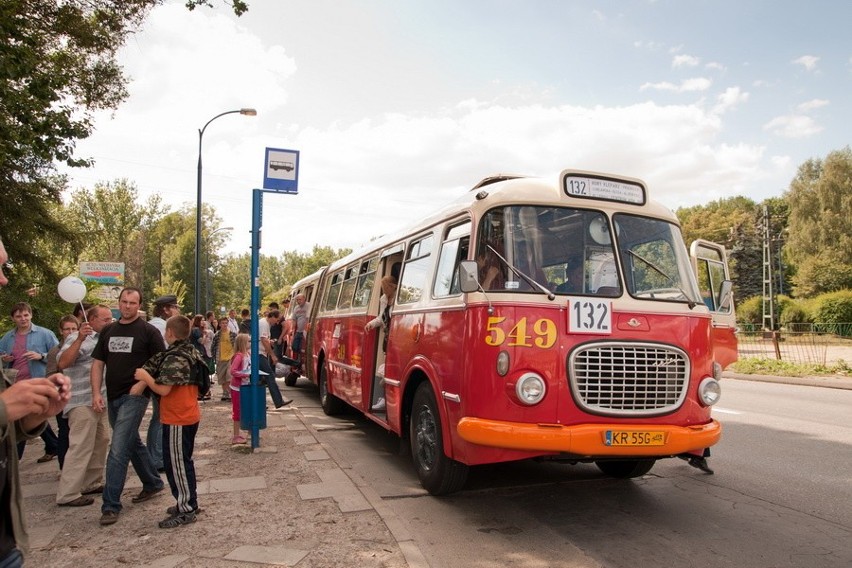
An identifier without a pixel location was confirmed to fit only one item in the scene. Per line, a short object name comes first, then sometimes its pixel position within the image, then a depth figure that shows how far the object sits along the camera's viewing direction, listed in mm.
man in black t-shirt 5371
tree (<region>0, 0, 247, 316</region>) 9109
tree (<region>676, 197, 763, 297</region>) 66250
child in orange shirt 5184
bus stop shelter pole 7785
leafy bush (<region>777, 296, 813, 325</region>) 41966
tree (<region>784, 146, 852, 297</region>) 52781
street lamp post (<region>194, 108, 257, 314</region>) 22547
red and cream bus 4922
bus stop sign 7863
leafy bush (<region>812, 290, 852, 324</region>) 38156
